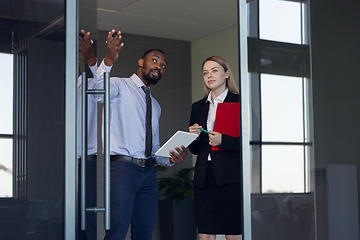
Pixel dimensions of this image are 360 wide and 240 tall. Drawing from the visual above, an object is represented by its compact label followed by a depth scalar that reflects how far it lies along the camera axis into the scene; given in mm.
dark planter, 5492
